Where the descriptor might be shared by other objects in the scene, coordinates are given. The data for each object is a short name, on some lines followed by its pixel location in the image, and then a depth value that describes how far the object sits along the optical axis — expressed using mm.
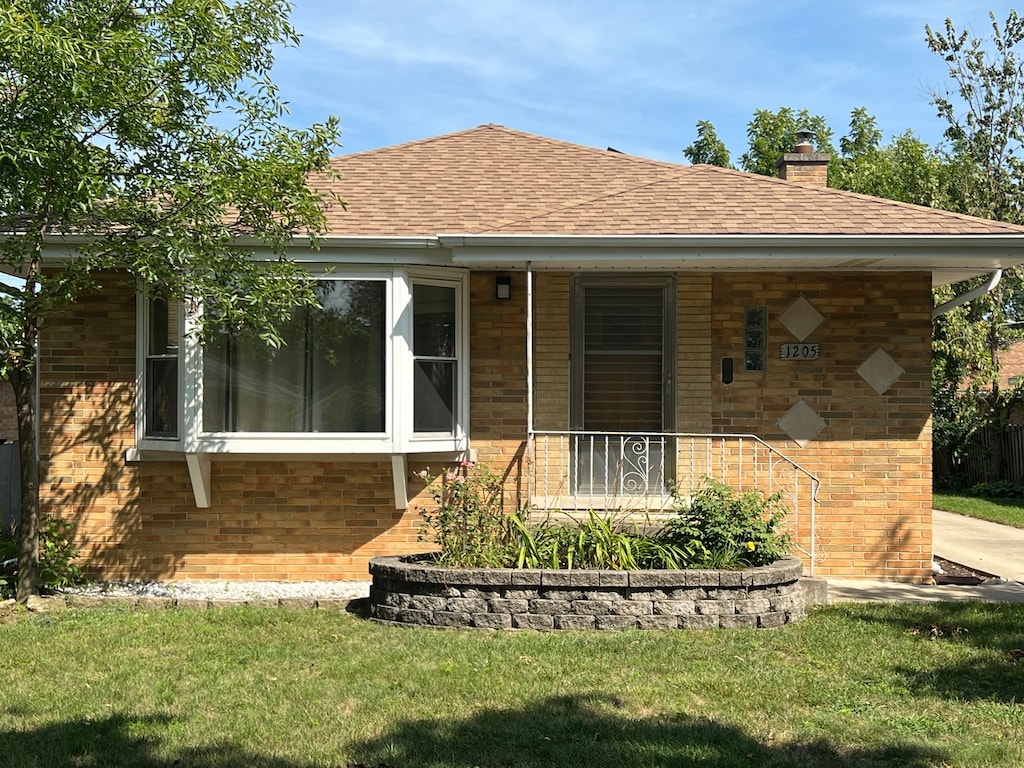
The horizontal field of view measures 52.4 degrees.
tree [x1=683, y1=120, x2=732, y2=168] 43406
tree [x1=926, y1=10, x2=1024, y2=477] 22672
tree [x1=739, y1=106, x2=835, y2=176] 41938
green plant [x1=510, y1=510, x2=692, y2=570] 7773
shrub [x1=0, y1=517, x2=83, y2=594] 9133
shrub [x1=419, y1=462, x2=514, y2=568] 7918
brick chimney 12102
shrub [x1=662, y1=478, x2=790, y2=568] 7852
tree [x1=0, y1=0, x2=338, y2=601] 7152
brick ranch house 9109
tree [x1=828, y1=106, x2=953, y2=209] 25062
